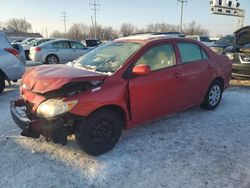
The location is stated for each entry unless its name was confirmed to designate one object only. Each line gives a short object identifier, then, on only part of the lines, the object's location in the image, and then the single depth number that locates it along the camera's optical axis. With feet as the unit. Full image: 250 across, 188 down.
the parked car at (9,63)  17.45
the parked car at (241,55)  19.73
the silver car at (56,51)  33.97
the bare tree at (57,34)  233.80
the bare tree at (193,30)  183.17
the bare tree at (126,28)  210.93
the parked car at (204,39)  59.11
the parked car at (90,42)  62.42
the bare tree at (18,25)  261.67
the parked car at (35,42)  46.92
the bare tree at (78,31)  211.36
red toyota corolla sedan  8.40
